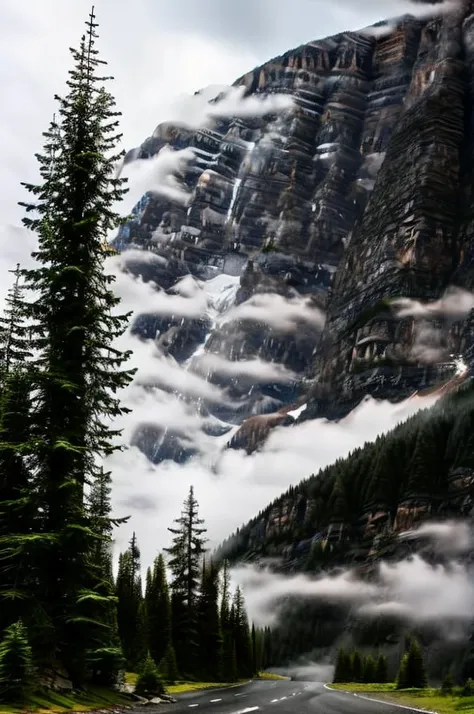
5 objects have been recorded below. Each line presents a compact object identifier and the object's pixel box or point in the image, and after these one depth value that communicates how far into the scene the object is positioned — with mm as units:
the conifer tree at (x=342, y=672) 146875
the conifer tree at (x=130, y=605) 77500
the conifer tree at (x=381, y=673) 142125
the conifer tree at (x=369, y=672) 145125
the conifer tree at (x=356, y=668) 146875
